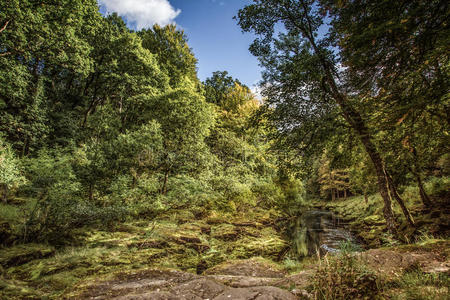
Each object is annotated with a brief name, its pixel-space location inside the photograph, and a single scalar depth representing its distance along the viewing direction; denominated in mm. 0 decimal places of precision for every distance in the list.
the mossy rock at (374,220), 11792
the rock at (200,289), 2427
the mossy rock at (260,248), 7143
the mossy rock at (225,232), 8689
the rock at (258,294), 2101
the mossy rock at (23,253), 4816
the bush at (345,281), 1912
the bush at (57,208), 6145
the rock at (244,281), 2955
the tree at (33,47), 8641
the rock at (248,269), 4398
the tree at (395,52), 2447
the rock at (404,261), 2766
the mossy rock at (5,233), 5684
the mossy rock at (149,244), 6484
